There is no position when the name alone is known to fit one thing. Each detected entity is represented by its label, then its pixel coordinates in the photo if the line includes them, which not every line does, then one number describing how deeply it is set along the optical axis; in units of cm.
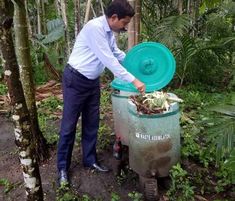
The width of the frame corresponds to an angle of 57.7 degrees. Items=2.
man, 187
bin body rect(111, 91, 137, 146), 223
